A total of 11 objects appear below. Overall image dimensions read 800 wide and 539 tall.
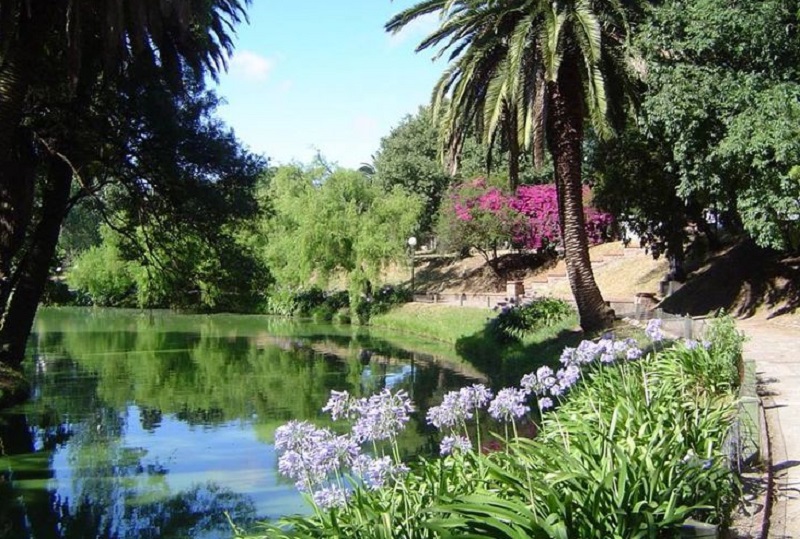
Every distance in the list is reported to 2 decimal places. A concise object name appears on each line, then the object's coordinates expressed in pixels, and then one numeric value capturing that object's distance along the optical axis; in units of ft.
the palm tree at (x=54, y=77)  47.83
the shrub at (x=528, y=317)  86.38
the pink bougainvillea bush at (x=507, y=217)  155.12
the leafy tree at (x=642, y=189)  85.76
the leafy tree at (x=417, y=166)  198.08
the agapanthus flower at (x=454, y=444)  19.35
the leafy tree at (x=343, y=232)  150.71
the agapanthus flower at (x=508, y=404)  20.15
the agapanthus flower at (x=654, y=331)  25.70
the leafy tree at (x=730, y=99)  60.95
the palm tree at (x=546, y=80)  61.93
